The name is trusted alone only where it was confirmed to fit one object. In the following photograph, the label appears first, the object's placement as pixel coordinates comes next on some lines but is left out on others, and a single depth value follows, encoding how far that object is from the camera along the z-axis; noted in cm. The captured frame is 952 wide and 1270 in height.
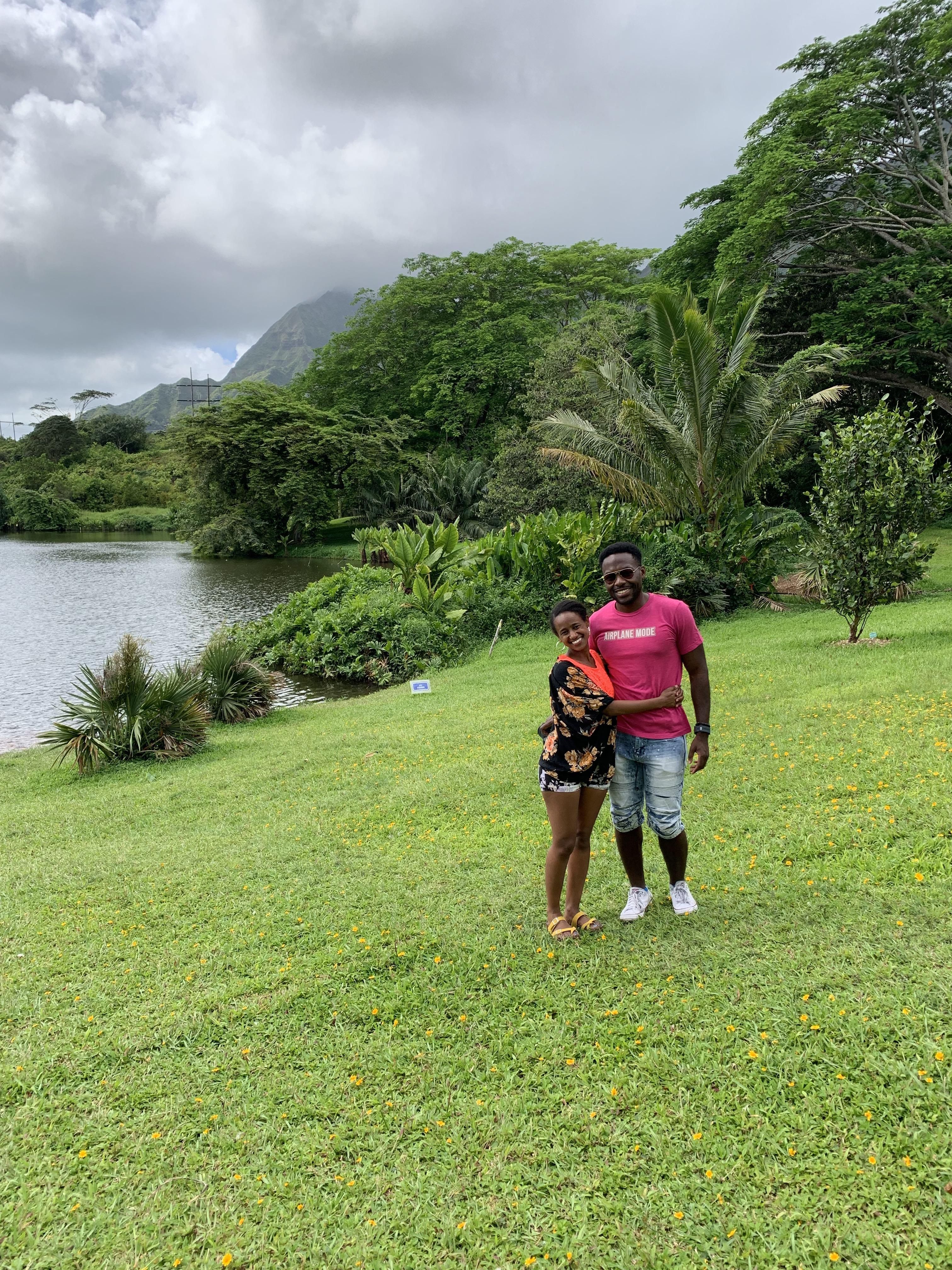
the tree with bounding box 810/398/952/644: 984
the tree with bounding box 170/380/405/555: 3741
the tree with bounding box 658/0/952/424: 2003
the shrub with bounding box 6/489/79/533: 5725
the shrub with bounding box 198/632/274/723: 1122
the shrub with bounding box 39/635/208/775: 884
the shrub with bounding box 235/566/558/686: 1452
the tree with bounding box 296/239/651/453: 3647
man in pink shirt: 356
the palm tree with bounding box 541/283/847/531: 1376
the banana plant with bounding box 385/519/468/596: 1650
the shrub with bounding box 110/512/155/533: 6100
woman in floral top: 352
